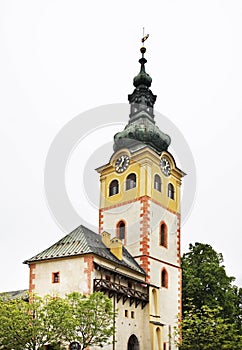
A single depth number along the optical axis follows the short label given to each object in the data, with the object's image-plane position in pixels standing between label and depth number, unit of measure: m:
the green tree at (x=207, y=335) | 37.53
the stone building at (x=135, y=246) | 34.50
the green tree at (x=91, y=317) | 28.72
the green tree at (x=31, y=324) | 27.73
